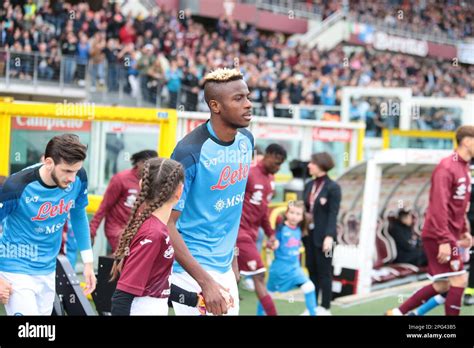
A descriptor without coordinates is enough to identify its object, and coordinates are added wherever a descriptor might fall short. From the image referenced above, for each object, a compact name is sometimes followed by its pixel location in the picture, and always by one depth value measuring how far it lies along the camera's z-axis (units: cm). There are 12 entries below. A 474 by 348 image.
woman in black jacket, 866
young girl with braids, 416
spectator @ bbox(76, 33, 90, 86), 1519
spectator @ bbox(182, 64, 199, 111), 1680
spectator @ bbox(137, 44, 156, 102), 1591
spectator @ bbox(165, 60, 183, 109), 1650
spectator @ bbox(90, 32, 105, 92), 1538
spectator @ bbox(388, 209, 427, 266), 1152
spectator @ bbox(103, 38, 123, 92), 1553
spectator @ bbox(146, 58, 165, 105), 1608
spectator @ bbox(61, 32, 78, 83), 1505
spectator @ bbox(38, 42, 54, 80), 1476
